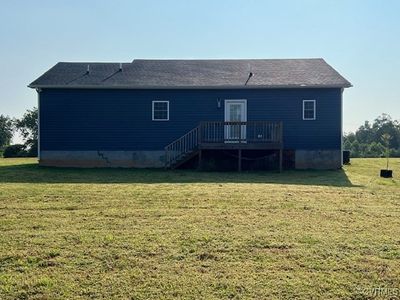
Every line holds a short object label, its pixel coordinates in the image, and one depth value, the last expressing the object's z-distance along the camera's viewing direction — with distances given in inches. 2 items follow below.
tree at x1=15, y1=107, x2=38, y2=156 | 1994.3
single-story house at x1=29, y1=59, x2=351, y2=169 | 710.5
